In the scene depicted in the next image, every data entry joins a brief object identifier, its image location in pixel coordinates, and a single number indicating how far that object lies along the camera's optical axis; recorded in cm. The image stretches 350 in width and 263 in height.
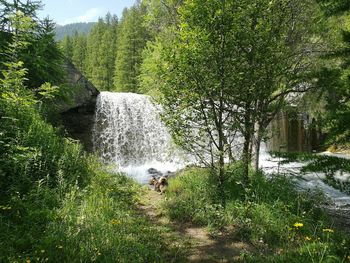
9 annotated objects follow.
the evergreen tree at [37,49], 895
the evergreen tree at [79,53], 5237
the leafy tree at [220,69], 622
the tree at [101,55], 4406
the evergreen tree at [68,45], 5425
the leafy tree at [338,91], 412
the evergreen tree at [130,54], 3719
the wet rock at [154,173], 1396
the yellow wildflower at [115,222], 534
